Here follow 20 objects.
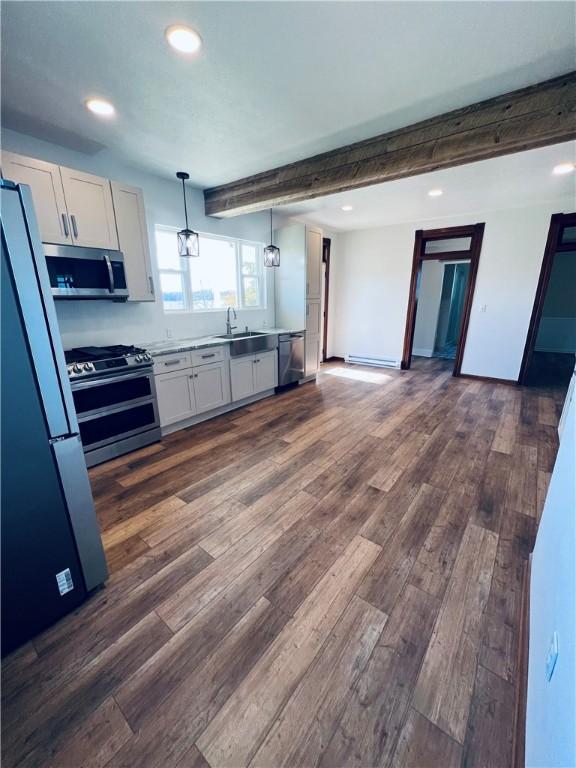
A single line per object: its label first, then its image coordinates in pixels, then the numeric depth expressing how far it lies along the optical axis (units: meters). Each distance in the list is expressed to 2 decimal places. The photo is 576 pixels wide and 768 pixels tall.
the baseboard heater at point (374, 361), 6.27
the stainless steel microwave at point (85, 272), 2.45
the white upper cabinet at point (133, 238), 2.79
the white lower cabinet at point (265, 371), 4.24
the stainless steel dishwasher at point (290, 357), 4.60
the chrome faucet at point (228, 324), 4.21
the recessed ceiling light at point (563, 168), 3.05
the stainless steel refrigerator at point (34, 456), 1.15
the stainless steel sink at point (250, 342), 3.80
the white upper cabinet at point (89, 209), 2.48
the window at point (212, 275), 3.62
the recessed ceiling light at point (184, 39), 1.48
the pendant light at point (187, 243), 3.03
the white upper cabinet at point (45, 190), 2.18
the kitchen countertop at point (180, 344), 3.10
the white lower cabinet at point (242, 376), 3.88
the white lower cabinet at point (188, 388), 3.15
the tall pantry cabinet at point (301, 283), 4.68
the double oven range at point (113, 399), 2.55
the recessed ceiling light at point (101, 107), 2.03
